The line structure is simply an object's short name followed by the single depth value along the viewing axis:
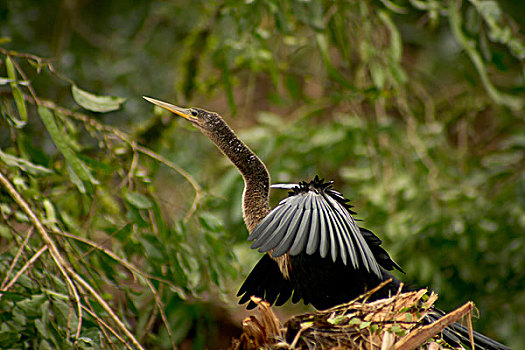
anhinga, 11.96
